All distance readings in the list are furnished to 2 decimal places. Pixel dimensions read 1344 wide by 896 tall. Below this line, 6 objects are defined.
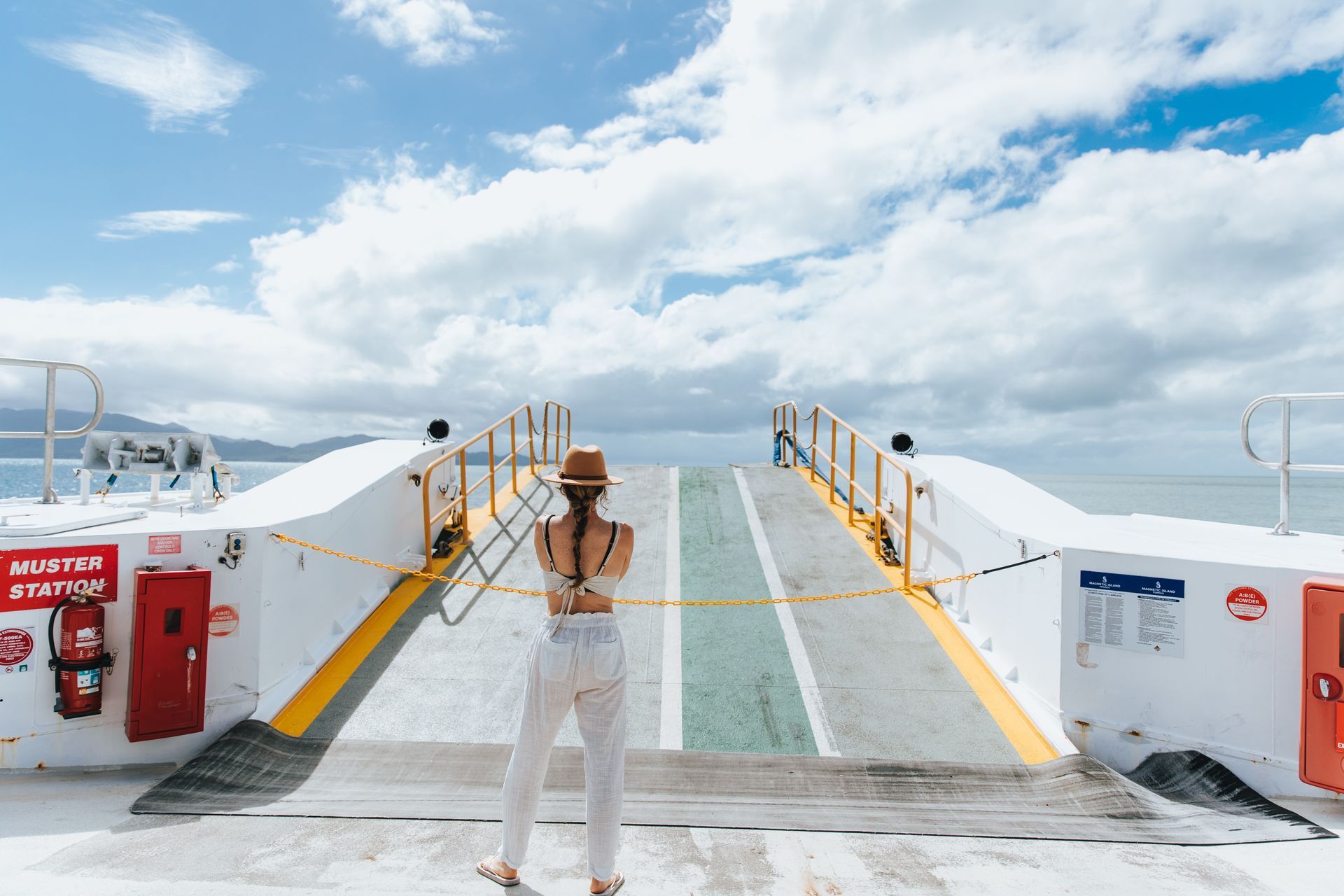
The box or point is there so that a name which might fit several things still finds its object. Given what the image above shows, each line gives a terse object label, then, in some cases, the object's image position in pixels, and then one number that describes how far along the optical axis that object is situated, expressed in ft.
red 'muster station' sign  14.64
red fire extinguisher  14.69
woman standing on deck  10.28
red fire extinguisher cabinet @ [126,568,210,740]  14.92
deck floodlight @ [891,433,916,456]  29.73
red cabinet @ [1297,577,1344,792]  14.17
